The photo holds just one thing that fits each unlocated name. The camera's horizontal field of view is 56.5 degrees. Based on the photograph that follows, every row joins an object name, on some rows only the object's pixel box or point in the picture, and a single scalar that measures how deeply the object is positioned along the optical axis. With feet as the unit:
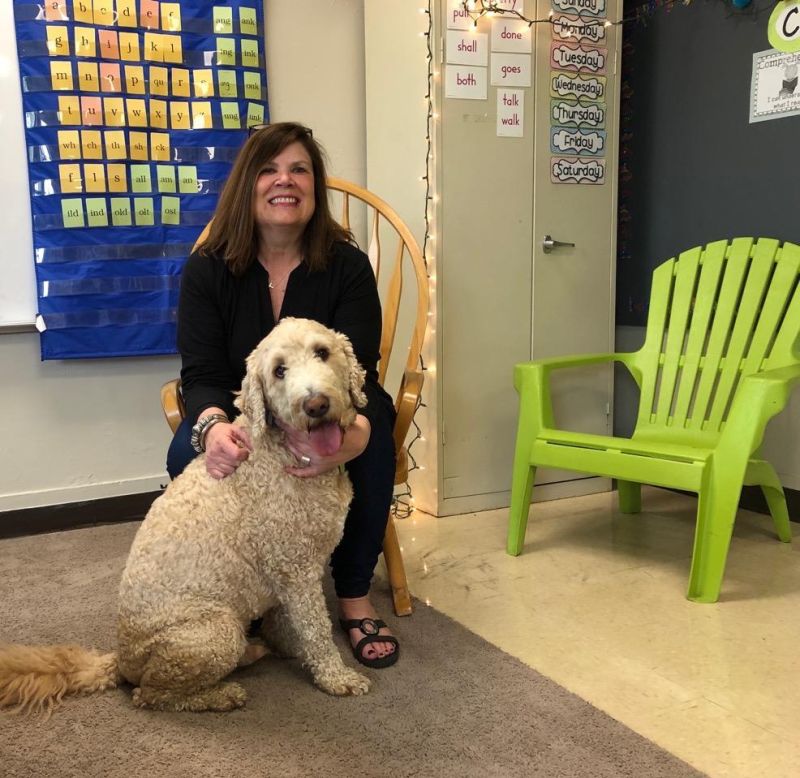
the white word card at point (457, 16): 8.39
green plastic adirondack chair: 6.45
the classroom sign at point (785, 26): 7.99
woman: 5.70
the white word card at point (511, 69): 8.68
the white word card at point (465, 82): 8.50
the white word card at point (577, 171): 9.15
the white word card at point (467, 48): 8.45
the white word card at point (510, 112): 8.79
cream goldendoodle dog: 4.51
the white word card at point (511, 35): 8.61
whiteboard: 8.08
